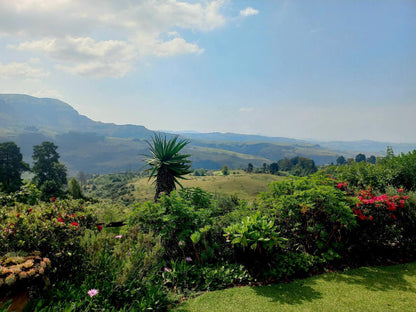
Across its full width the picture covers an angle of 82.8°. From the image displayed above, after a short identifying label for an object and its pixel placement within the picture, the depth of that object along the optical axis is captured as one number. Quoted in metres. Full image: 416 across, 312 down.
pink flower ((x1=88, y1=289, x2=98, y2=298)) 3.23
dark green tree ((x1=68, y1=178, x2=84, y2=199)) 29.73
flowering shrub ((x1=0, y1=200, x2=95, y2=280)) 3.89
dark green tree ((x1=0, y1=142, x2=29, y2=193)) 36.06
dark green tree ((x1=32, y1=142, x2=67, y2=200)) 42.41
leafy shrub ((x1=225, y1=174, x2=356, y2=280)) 4.64
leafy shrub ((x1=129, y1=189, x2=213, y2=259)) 5.10
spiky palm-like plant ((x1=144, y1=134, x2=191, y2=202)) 8.07
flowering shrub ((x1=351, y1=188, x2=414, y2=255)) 5.48
